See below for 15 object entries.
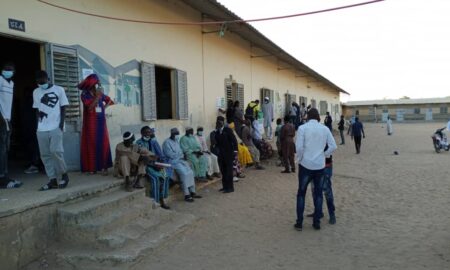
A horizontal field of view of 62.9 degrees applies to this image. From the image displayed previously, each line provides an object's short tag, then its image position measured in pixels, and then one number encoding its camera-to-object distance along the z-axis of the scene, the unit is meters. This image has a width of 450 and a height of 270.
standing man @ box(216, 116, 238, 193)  8.02
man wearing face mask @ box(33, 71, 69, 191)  4.73
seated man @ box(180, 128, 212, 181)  8.12
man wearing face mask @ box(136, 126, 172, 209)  6.42
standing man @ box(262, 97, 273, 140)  14.57
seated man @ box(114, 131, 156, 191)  5.72
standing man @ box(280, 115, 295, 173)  10.44
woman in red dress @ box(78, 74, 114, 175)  5.88
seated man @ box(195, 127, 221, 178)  8.74
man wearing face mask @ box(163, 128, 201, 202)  7.23
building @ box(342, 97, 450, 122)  48.91
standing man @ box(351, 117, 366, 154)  15.54
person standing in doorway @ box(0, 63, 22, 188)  4.73
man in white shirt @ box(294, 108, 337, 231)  5.34
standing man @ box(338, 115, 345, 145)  19.47
